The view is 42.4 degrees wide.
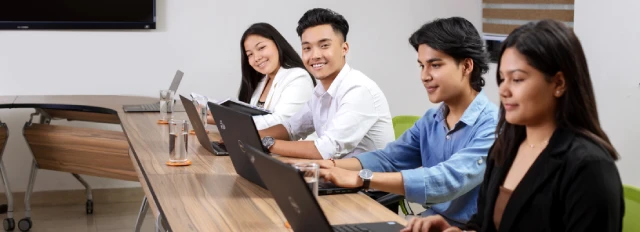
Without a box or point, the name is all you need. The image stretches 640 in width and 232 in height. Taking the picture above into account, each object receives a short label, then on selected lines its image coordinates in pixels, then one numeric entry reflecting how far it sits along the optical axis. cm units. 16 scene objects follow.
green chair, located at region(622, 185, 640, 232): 202
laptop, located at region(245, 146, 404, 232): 149
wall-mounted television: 517
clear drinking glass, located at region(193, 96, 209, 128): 367
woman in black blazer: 159
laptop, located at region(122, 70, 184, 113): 462
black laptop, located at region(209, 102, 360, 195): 249
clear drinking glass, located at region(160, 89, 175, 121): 441
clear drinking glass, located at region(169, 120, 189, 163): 304
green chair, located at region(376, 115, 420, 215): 375
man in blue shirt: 241
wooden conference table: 215
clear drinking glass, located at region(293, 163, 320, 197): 197
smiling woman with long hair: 402
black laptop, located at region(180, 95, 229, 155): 320
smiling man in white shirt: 318
